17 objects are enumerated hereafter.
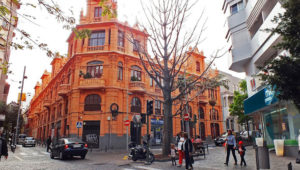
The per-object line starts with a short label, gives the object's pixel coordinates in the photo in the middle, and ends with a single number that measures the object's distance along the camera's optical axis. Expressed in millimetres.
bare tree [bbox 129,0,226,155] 14437
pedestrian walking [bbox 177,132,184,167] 10383
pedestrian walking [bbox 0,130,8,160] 7738
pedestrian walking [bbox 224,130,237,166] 10164
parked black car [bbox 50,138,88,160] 13805
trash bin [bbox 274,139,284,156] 13039
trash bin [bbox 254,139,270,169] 7258
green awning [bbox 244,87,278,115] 12742
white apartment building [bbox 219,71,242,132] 46503
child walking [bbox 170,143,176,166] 10700
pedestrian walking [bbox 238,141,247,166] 9430
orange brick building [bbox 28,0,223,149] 25641
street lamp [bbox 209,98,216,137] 37041
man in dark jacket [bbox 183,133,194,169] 9000
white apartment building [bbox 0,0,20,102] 6090
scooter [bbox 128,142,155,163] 12469
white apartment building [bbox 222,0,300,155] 13109
